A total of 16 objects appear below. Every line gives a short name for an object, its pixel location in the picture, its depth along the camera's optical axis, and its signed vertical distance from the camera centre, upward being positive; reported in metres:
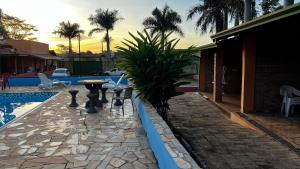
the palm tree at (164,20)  26.53 +6.58
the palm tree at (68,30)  33.89 +6.80
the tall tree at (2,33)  30.16 +5.71
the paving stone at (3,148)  4.28 -1.52
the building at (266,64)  5.99 +0.28
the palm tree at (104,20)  28.70 +7.12
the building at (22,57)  21.22 +1.81
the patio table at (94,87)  7.61 -0.52
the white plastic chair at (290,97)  5.81 -0.66
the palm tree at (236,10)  17.17 +5.29
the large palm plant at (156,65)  5.72 +0.22
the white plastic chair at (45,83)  12.63 -0.61
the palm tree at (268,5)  19.98 +6.41
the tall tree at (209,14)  20.85 +5.88
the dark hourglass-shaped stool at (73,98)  7.99 -0.94
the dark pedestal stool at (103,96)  8.58 -0.94
